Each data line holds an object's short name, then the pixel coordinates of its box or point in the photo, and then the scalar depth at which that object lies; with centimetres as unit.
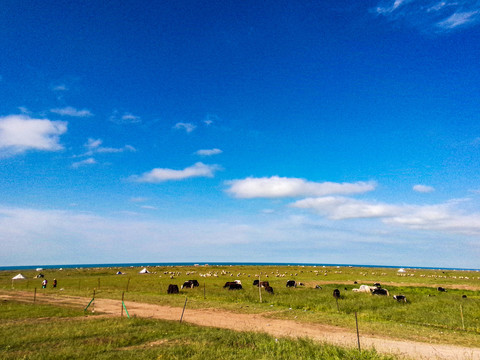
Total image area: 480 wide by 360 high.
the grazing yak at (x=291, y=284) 5356
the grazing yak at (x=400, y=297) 3582
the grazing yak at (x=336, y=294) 3729
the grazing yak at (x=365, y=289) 4422
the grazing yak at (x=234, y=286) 4800
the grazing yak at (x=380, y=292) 4201
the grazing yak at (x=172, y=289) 4347
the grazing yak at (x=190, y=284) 5177
